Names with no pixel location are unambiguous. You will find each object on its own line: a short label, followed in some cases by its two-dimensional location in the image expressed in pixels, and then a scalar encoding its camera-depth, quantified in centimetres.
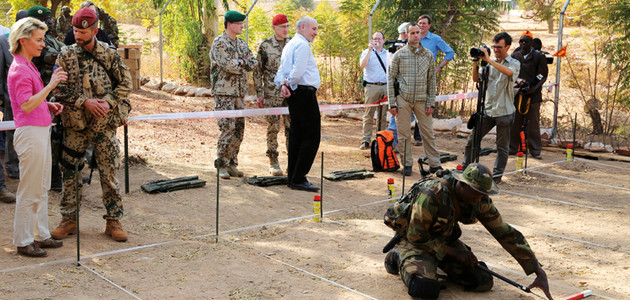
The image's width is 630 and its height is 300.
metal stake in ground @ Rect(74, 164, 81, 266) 501
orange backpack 920
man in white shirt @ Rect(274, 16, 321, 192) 763
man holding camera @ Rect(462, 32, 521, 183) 832
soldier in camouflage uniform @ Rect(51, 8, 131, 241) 535
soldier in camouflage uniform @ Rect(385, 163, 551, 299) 454
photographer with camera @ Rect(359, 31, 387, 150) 1037
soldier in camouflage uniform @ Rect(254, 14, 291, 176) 850
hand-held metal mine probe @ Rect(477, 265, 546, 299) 461
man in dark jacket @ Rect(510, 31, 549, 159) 996
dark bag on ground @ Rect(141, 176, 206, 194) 752
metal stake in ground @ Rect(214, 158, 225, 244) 811
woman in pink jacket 499
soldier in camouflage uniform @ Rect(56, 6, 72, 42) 816
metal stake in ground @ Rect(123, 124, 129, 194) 736
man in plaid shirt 853
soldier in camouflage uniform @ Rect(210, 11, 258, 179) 802
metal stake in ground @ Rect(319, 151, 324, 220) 664
